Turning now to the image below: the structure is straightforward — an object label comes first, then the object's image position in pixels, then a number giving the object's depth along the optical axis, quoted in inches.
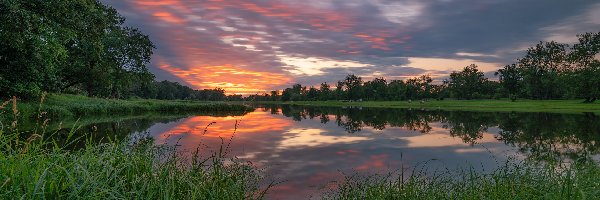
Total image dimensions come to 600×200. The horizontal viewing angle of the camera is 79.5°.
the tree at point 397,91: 6387.8
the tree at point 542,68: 4347.9
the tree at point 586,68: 2955.2
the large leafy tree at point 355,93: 7643.2
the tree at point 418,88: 6510.8
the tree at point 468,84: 5812.0
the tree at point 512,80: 5147.6
